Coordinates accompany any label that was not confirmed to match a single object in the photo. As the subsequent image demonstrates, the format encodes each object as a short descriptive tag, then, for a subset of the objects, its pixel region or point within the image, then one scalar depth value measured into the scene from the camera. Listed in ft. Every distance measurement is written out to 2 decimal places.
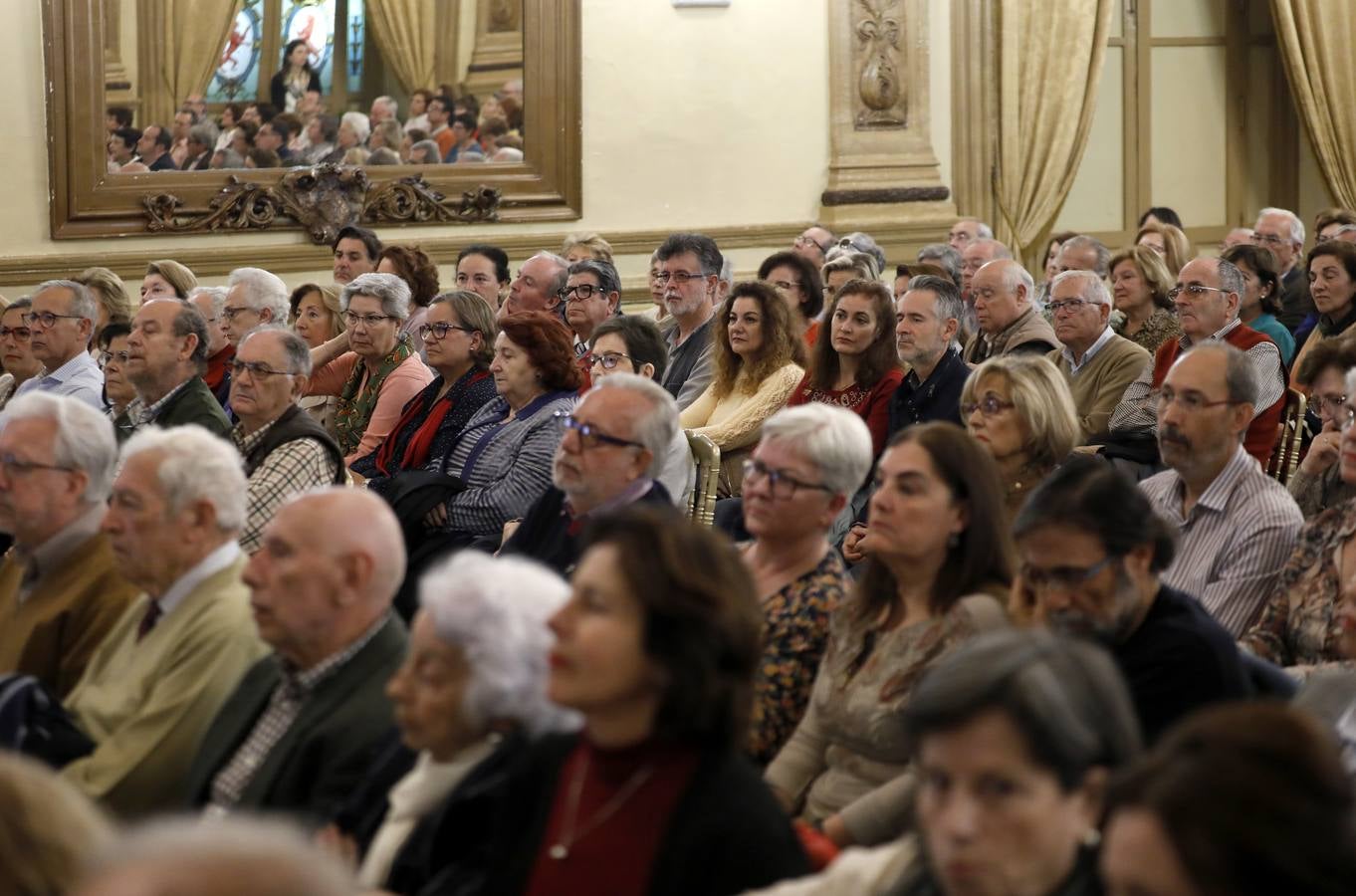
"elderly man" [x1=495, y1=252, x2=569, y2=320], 23.89
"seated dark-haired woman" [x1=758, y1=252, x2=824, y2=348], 22.20
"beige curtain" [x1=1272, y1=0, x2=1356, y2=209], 34.76
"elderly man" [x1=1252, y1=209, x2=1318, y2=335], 27.61
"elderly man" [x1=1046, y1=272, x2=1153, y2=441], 19.07
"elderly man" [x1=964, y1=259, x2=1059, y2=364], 20.79
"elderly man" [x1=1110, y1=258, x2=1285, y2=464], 17.98
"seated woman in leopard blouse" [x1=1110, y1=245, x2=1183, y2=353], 23.02
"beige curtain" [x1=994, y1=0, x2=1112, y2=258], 32.83
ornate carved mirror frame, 27.78
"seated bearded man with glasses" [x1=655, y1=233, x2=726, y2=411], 21.13
